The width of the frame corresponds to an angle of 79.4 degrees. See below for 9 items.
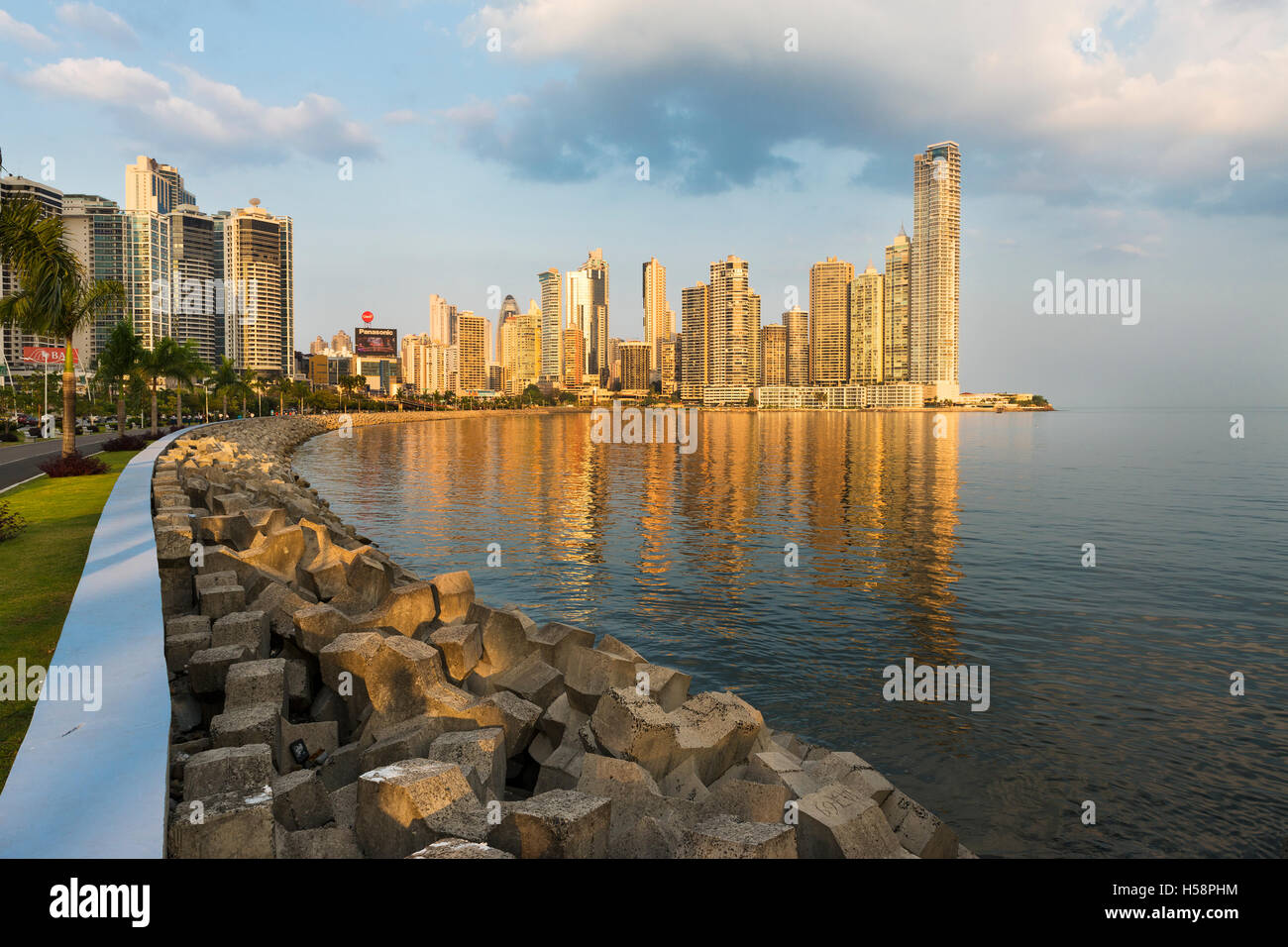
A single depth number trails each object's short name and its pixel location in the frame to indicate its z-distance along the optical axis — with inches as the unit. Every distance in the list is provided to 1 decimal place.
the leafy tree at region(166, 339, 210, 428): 2522.1
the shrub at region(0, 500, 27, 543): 555.9
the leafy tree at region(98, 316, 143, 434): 2126.0
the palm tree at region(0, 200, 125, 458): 1119.6
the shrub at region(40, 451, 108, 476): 1061.1
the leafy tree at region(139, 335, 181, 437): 2321.6
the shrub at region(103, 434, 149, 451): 1610.5
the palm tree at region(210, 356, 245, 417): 3929.6
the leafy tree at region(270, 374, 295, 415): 6427.2
